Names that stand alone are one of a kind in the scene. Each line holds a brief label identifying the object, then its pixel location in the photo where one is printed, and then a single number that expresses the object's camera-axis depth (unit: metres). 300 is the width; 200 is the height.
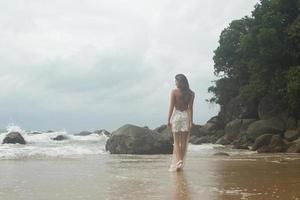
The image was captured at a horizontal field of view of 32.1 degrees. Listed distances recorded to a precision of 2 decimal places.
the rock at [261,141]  24.41
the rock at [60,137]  47.20
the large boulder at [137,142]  18.89
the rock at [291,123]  33.96
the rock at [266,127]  32.97
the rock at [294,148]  20.73
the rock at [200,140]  39.82
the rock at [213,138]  39.87
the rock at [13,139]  31.72
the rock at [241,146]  26.39
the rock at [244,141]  28.43
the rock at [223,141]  35.66
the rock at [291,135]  30.08
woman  9.99
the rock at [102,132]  62.34
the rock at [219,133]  42.66
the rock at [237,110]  42.56
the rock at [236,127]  38.59
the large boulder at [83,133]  60.12
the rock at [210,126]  46.13
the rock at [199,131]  44.94
